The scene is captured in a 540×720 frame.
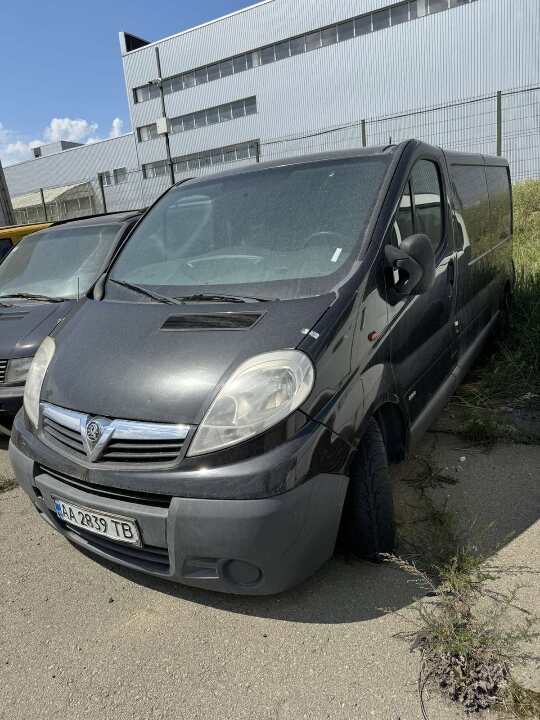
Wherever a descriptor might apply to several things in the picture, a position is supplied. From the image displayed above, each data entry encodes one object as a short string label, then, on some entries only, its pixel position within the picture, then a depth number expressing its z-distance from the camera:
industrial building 25.48
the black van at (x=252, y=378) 1.93
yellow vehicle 7.51
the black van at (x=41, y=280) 3.84
